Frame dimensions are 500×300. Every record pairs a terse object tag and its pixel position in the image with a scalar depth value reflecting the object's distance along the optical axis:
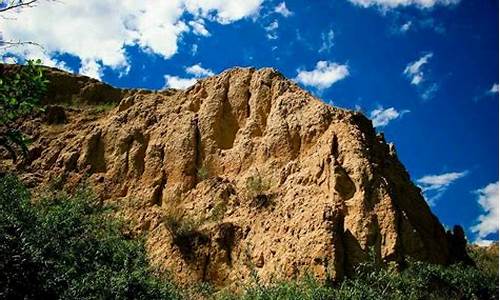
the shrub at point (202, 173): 33.94
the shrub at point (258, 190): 29.88
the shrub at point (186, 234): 29.95
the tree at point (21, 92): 6.99
